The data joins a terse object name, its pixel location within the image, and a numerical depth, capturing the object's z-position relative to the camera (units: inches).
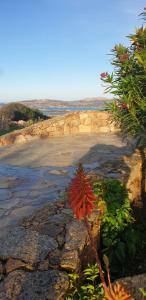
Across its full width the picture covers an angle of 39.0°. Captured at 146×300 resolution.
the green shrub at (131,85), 163.9
